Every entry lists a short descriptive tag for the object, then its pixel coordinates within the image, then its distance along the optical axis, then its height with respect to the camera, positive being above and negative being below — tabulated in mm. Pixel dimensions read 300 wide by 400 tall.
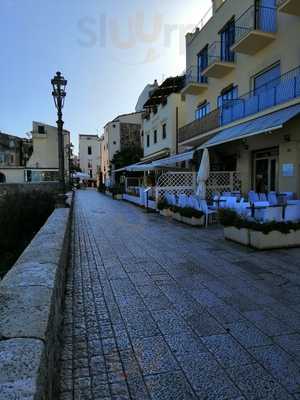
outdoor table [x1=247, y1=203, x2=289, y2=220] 6887 -626
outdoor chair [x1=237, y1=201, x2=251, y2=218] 7281 -759
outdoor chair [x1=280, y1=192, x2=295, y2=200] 10891 -529
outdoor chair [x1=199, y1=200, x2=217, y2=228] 9961 -1004
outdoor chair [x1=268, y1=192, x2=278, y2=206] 9698 -591
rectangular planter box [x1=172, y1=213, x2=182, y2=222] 10963 -1347
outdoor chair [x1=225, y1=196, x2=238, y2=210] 9758 -706
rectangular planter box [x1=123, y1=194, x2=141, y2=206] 18550 -1225
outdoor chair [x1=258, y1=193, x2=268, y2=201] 10860 -599
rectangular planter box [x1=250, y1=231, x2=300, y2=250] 6395 -1265
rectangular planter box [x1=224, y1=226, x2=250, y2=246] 6738 -1263
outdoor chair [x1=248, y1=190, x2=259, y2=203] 11062 -610
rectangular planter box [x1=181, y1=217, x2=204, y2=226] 9836 -1334
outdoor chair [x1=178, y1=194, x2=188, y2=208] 11445 -774
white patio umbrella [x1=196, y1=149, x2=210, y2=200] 11602 +207
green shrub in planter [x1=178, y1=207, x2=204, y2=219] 9882 -1076
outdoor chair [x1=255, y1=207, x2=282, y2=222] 6793 -756
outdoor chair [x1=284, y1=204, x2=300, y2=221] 6965 -748
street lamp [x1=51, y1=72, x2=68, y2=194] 10858 +2853
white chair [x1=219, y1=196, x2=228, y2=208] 10766 -754
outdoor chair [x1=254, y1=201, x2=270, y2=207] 8117 -625
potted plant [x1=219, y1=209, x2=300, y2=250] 6410 -1143
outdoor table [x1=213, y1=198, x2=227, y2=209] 10986 -745
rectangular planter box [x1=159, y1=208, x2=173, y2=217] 12297 -1326
